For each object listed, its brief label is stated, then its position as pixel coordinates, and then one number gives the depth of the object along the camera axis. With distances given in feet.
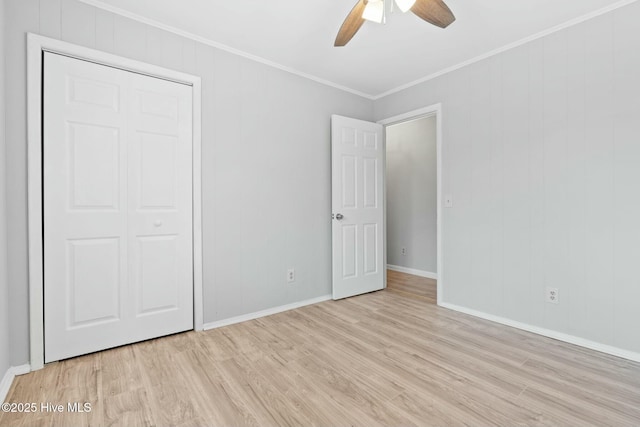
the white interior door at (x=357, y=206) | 11.30
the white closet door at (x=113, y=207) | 6.77
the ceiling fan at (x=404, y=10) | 5.80
